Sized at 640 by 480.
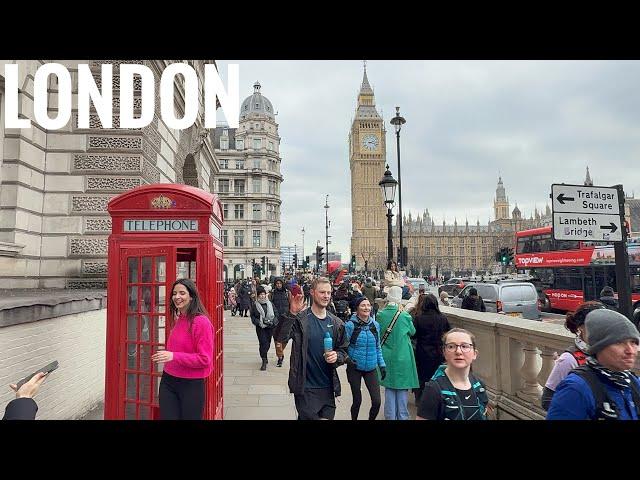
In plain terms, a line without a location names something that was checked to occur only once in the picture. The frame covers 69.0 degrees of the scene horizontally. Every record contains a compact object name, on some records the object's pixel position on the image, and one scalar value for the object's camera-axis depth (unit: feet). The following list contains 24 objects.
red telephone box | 15.28
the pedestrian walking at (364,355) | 17.81
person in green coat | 18.52
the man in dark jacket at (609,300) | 33.27
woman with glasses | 8.74
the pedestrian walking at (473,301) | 37.55
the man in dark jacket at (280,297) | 40.06
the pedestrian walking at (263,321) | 32.48
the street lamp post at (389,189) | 40.57
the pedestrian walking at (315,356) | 13.85
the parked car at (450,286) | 109.13
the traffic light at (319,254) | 115.81
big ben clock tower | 403.13
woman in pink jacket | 12.25
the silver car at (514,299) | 51.55
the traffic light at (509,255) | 97.31
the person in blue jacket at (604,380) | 6.98
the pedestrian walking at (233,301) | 76.79
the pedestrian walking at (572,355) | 11.63
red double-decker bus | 64.18
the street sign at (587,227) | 14.44
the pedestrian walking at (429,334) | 20.18
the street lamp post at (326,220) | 152.52
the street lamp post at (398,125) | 58.43
